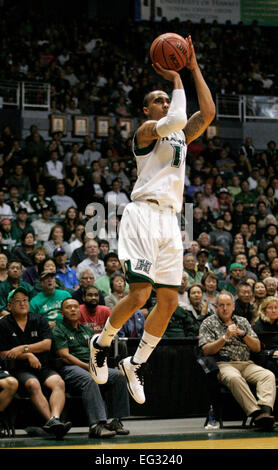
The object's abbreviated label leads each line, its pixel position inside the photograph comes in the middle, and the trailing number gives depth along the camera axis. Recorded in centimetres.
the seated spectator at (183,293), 1059
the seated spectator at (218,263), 1291
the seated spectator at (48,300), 945
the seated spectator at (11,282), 967
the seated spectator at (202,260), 1205
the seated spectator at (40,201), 1380
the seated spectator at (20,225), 1248
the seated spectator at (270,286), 1116
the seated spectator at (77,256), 1184
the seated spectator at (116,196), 1448
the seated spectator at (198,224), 1425
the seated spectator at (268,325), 943
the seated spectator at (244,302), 1002
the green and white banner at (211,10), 2328
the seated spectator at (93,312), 895
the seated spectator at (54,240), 1203
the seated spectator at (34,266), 1050
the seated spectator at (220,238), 1391
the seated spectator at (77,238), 1241
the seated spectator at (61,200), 1428
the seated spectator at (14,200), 1367
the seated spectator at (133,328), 948
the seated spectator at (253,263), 1286
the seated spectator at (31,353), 783
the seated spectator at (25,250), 1133
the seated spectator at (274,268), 1250
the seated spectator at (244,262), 1216
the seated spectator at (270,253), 1296
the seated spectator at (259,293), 1065
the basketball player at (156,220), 583
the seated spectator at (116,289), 1005
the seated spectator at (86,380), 774
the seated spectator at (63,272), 1094
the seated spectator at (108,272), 1084
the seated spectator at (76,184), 1470
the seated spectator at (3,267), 1020
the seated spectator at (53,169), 1514
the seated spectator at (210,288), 1091
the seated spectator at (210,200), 1574
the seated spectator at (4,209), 1327
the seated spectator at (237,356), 838
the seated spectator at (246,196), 1669
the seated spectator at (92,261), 1152
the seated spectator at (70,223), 1277
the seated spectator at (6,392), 770
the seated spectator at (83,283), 965
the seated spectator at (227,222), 1492
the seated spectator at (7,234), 1220
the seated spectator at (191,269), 1158
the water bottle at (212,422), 845
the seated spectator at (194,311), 989
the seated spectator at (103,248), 1217
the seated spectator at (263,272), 1202
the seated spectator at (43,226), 1311
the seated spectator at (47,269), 1008
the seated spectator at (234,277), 1180
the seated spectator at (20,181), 1466
